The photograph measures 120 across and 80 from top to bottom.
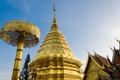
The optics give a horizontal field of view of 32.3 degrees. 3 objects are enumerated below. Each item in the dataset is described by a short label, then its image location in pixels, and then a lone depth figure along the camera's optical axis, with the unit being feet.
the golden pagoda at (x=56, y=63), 54.03
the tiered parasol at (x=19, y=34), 28.72
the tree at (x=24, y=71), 92.33
